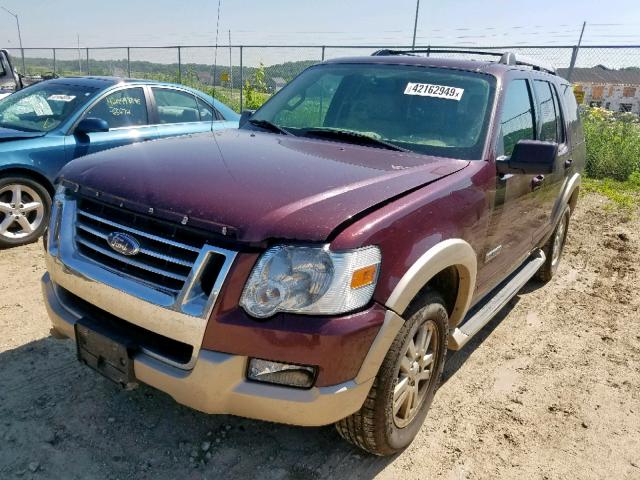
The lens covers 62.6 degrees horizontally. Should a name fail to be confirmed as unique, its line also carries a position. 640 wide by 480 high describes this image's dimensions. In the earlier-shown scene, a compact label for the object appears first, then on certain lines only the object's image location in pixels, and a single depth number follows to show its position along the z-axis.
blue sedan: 4.80
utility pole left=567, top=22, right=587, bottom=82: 10.55
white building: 11.58
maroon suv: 1.94
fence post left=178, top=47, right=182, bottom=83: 15.73
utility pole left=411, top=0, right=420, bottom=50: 12.46
